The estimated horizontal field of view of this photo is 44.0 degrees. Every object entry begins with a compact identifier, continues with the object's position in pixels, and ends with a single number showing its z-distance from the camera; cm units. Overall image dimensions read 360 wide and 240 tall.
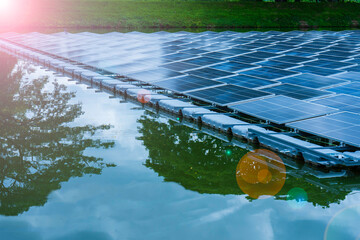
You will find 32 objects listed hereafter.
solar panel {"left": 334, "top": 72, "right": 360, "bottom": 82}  2710
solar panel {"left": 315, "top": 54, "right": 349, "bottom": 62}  3622
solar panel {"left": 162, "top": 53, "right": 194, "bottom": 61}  3859
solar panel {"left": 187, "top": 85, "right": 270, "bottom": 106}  2183
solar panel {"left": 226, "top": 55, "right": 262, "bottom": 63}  3603
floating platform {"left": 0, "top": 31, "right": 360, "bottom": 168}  1719
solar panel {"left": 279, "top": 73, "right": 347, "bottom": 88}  2555
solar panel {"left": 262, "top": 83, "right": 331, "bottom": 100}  2264
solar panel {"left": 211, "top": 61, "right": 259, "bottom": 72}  3228
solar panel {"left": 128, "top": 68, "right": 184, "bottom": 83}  2843
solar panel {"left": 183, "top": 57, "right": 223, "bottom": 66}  3521
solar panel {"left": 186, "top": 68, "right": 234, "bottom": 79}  2856
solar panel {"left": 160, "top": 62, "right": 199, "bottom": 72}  3209
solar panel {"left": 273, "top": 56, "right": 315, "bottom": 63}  3560
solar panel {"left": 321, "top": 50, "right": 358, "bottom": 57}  3873
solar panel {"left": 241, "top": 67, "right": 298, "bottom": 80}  2851
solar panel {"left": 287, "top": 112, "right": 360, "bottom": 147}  1540
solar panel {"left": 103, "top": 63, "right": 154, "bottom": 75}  3219
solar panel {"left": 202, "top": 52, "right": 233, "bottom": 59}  3936
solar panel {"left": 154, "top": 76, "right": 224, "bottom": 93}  2508
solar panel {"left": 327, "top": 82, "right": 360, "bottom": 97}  2342
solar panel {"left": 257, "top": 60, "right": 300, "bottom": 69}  3316
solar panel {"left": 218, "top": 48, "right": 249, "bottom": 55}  4155
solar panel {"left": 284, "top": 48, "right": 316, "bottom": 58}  3946
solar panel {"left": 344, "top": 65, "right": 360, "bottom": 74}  3116
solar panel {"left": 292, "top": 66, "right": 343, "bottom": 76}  2980
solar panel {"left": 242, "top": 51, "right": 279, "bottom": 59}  3888
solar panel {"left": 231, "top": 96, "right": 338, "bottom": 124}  1834
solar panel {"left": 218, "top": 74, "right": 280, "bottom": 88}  2518
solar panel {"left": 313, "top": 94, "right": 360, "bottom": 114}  2002
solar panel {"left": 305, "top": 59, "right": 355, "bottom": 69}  3238
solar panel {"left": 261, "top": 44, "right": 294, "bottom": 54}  4321
